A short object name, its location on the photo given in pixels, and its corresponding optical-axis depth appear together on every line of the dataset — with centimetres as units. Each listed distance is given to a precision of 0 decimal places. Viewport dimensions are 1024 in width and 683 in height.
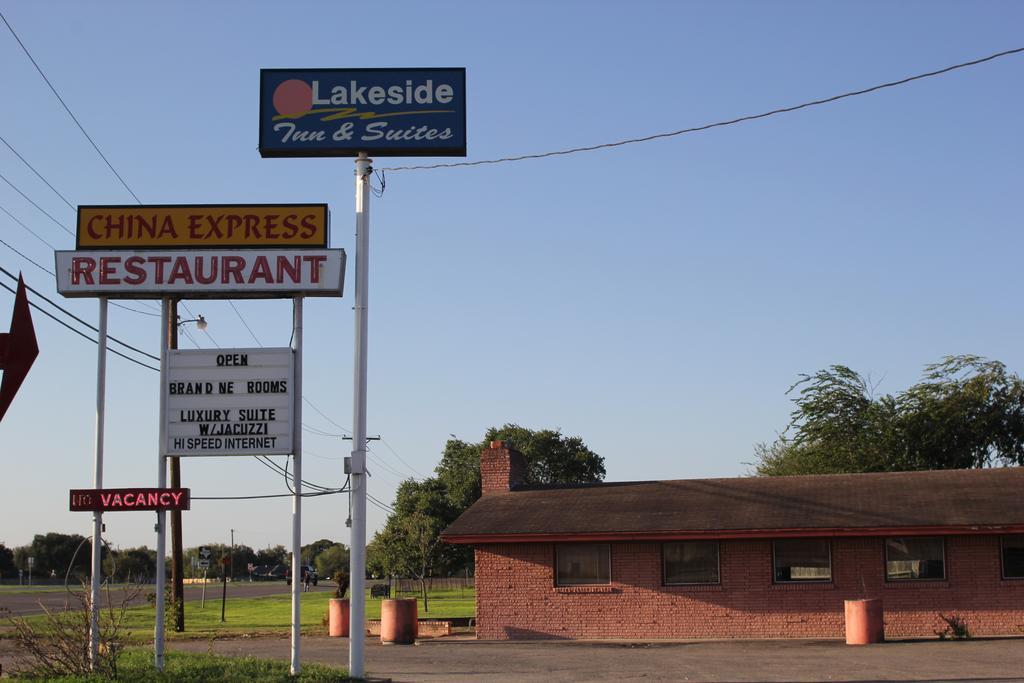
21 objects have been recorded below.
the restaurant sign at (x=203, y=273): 1694
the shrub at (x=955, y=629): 2502
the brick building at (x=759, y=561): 2538
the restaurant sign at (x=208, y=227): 1709
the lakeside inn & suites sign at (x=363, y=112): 1802
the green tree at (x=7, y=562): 12781
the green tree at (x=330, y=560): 13650
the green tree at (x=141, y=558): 10580
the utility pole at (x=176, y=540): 3391
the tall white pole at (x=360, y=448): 1647
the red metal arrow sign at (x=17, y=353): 1673
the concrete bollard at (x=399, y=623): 2611
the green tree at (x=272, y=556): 17575
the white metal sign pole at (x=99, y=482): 1579
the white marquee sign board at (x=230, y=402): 1658
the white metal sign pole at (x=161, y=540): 1628
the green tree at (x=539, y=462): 7325
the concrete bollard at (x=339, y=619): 2838
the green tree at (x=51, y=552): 12756
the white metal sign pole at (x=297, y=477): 1598
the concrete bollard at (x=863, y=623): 2336
